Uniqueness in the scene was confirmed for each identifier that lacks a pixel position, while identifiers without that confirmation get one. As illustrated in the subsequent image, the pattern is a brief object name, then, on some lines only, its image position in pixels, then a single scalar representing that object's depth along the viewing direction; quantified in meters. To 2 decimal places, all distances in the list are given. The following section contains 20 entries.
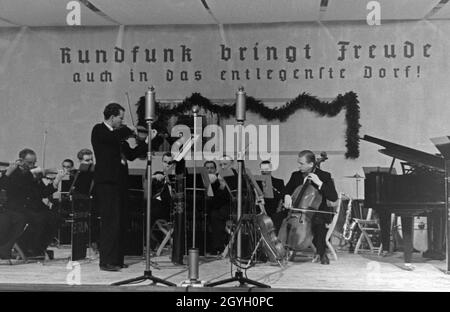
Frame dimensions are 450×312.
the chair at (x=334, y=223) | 7.43
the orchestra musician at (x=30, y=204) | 7.40
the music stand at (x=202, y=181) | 7.52
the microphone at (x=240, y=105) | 5.76
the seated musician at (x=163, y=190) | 7.62
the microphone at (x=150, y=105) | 5.74
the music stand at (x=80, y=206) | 7.27
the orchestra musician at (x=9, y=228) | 7.24
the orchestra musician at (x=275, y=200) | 7.43
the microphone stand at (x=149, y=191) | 5.57
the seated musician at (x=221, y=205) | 7.57
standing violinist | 6.63
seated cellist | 7.25
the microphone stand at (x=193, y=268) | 5.62
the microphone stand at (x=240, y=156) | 5.71
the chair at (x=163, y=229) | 7.37
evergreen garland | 7.58
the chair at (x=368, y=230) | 7.59
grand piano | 6.74
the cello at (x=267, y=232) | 6.66
